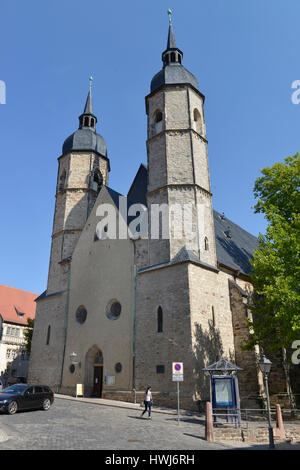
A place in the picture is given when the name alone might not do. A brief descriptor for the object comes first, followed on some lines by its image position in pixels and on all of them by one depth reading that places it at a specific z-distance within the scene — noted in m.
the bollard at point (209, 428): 10.63
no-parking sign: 13.59
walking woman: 13.84
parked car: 13.04
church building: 18.22
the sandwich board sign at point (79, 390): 20.73
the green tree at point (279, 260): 15.22
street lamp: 11.97
